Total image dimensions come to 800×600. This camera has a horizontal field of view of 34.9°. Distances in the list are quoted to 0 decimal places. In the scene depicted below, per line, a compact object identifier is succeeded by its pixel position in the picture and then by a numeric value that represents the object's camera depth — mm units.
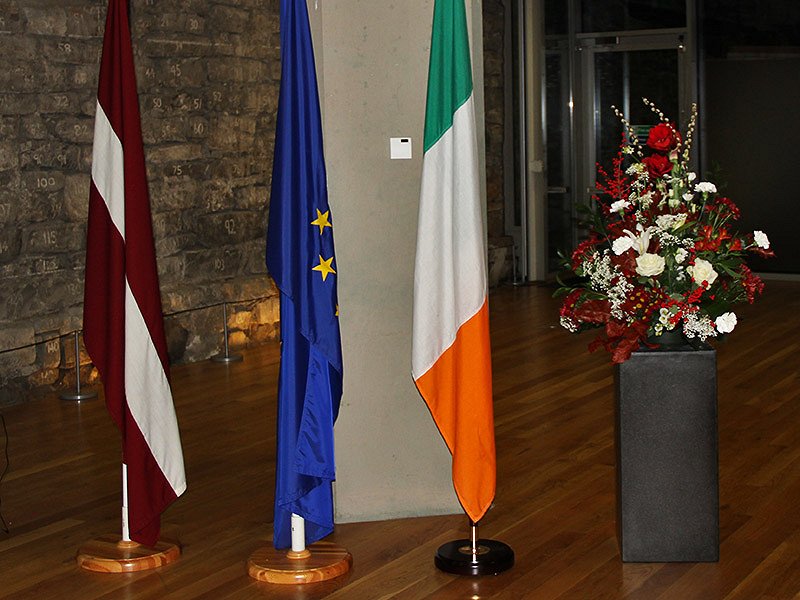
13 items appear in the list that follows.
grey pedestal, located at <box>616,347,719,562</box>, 4383
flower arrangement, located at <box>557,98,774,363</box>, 4289
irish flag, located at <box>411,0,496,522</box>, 4340
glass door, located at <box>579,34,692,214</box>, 13500
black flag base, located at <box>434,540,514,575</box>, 4453
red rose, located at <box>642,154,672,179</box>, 4387
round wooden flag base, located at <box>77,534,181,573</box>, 4566
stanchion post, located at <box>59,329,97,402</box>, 7574
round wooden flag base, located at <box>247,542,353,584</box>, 4402
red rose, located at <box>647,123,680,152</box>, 4312
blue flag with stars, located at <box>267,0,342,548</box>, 4332
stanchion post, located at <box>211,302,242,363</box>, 8914
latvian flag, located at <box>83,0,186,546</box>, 4488
